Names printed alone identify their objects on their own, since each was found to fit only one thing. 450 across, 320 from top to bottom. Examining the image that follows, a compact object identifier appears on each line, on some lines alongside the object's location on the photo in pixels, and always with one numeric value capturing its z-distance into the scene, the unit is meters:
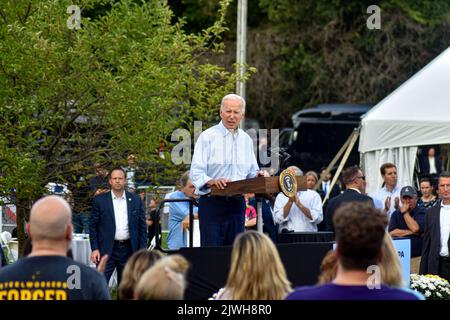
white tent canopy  17.97
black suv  27.67
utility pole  23.73
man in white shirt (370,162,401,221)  16.56
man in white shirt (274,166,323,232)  15.34
